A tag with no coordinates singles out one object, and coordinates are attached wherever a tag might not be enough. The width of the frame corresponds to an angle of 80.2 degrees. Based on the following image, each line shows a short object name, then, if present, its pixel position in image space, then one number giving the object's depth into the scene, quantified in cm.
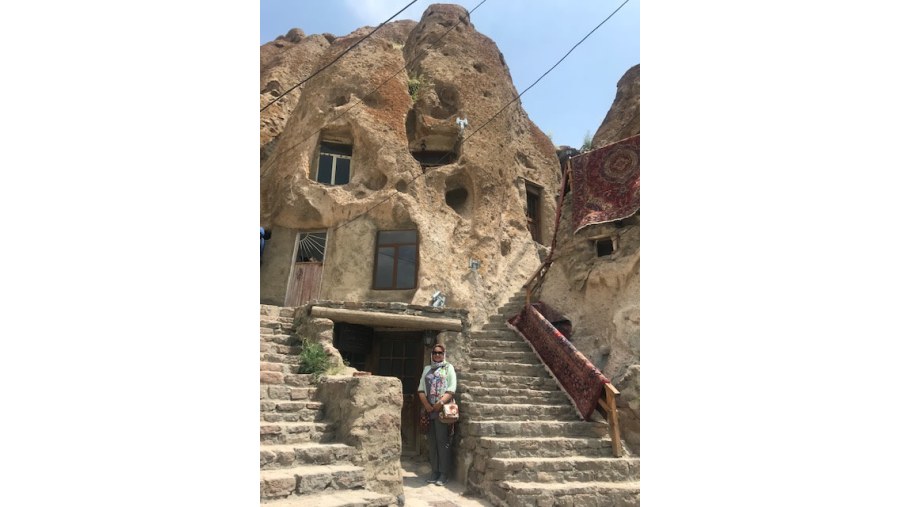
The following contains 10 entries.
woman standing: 652
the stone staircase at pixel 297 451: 418
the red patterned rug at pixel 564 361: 726
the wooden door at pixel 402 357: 973
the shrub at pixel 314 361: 679
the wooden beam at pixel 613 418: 661
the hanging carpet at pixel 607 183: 1080
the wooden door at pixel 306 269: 1261
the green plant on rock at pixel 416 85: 1481
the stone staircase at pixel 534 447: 590
